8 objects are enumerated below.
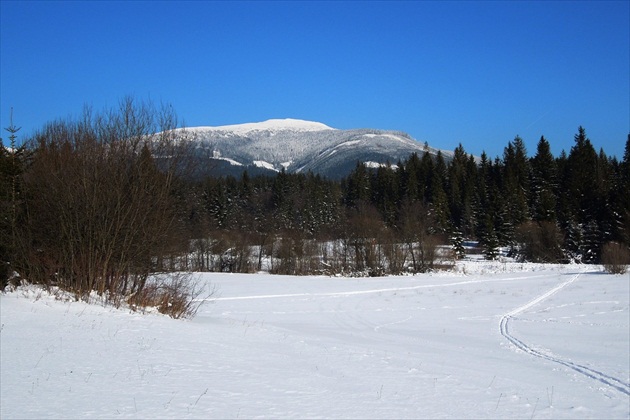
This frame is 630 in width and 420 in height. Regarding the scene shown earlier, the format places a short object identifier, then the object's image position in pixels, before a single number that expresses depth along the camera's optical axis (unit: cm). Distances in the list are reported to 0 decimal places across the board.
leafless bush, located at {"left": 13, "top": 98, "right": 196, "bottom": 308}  1545
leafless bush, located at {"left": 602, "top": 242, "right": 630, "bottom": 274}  4112
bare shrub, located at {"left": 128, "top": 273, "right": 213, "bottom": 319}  1472
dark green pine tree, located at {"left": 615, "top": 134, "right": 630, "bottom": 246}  5438
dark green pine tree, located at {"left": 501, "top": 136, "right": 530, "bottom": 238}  7025
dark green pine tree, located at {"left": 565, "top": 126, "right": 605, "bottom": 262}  6138
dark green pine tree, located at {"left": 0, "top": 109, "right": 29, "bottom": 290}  1573
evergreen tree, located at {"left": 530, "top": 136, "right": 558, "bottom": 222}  7850
